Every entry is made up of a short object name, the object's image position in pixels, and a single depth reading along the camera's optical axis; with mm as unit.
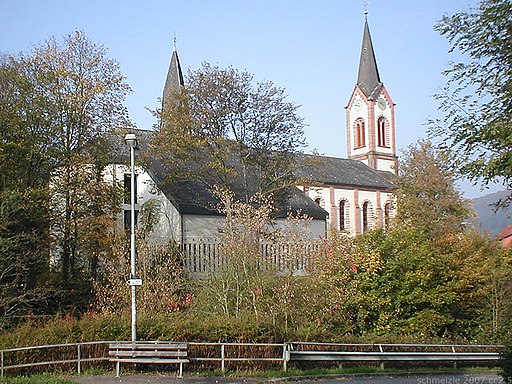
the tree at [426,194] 47531
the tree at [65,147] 26797
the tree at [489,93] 12469
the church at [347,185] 40156
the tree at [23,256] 22562
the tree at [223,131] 32812
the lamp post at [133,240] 16844
